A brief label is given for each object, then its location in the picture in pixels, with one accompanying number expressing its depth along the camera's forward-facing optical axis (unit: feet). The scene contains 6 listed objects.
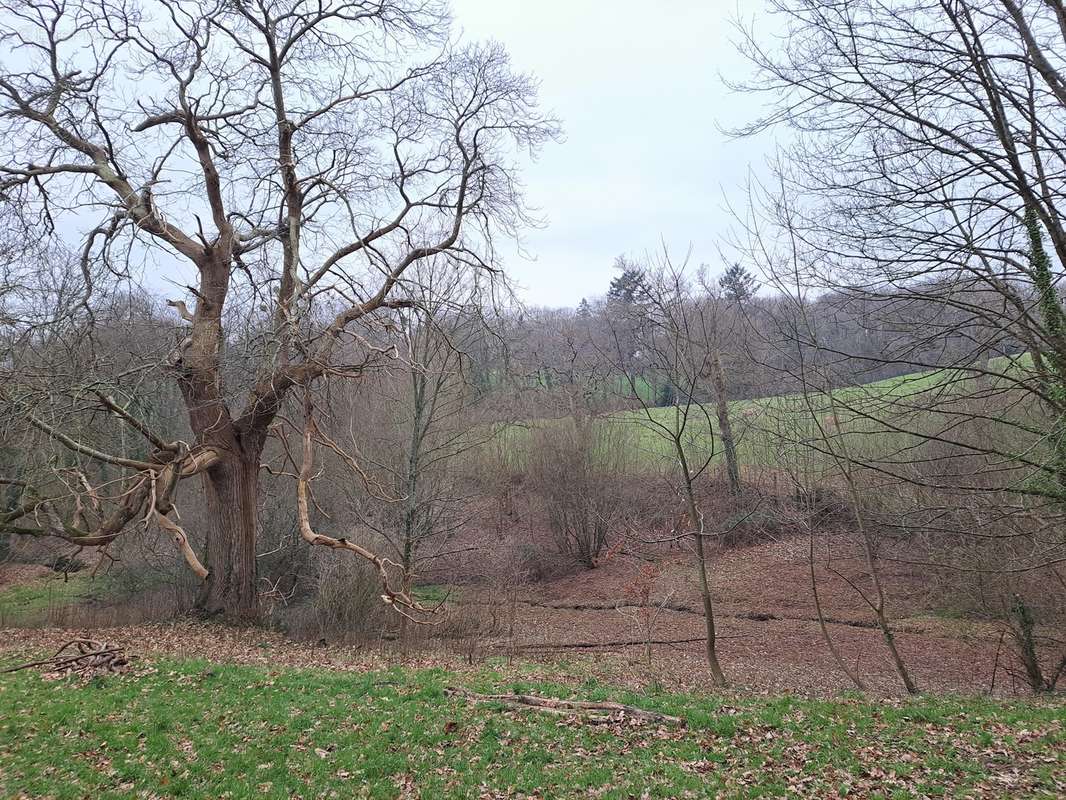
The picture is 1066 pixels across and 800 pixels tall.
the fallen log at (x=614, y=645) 49.73
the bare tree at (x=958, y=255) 24.98
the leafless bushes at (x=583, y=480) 83.61
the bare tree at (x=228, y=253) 38.37
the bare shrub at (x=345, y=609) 46.14
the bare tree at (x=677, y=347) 32.22
